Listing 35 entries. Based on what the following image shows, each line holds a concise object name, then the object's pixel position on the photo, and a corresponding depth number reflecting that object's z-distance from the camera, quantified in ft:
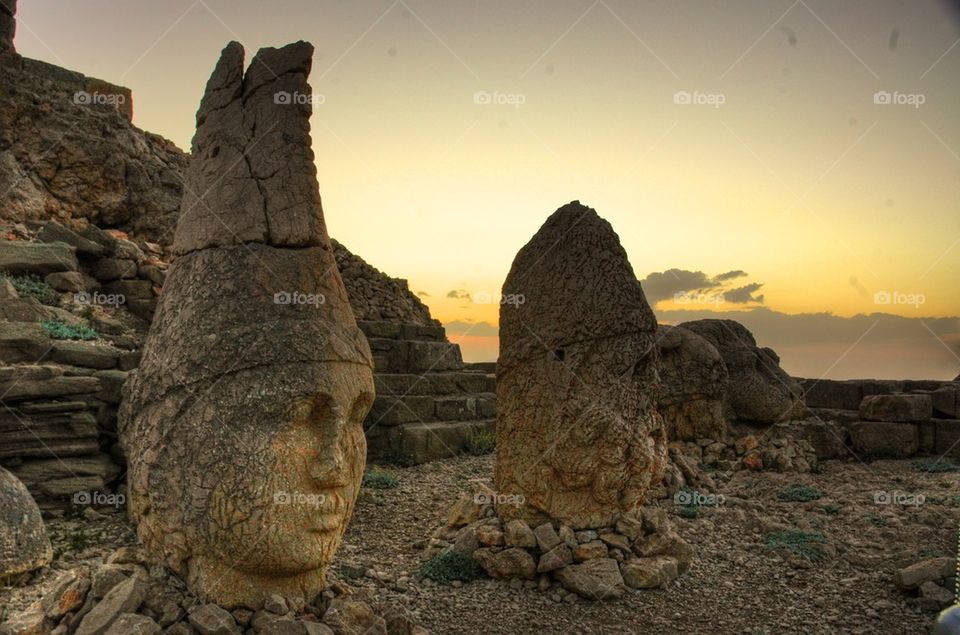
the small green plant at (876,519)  25.75
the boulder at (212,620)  12.43
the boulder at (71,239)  35.42
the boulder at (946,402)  42.75
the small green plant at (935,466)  36.83
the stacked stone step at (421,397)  37.81
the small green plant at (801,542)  22.84
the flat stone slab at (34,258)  31.71
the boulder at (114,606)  12.36
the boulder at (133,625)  12.11
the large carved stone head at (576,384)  20.86
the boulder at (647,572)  19.61
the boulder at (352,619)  13.48
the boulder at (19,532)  17.24
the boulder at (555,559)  19.63
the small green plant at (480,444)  39.92
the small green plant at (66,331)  27.04
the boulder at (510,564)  19.79
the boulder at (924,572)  19.65
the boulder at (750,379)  40.91
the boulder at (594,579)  18.89
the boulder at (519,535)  20.26
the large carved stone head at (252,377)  12.79
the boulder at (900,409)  41.47
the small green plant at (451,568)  19.94
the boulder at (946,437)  40.63
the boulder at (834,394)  50.52
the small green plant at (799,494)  29.96
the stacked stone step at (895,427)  40.50
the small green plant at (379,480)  30.09
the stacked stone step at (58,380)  22.27
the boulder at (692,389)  38.32
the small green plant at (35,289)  30.25
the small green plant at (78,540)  19.79
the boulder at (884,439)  40.57
